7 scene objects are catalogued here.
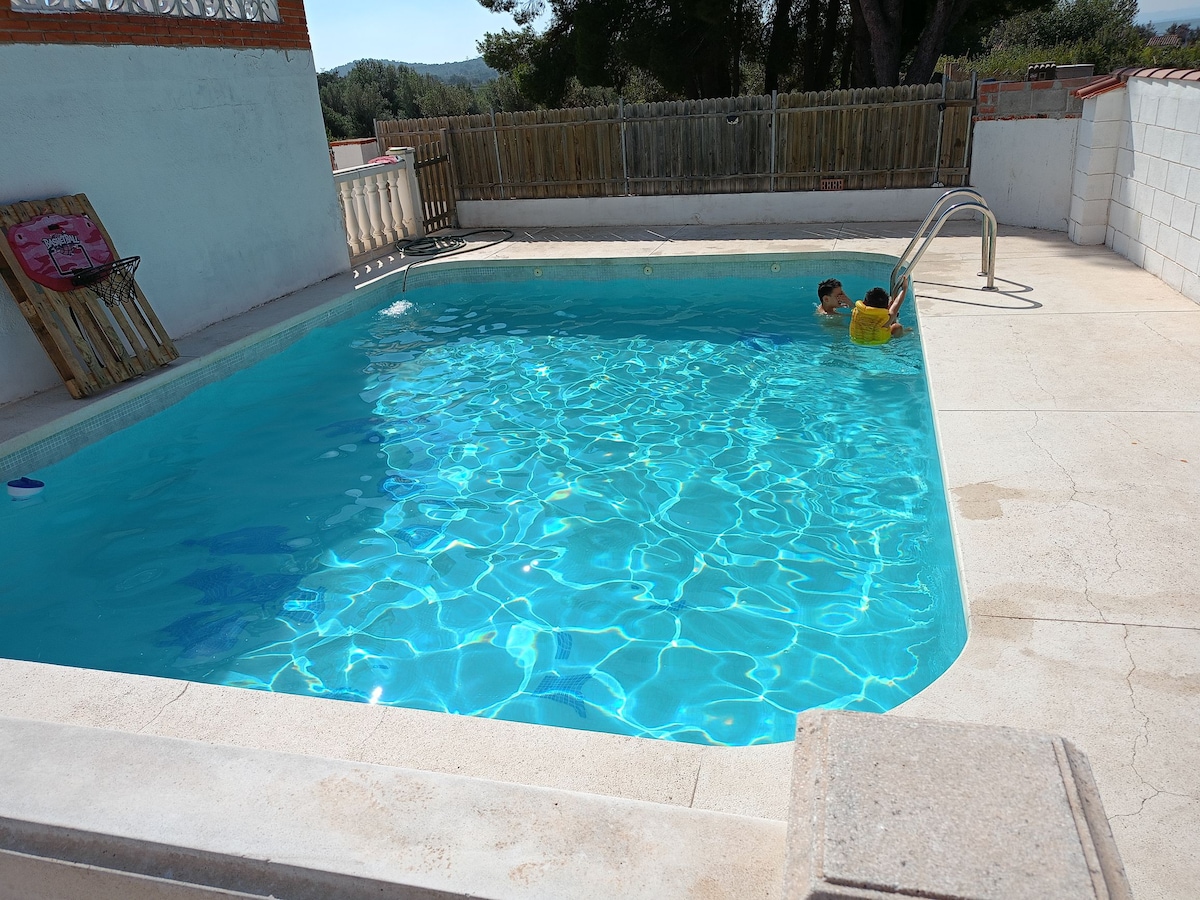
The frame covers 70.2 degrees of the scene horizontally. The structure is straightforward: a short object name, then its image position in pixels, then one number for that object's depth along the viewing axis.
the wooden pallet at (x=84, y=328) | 6.57
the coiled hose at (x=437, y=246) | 11.48
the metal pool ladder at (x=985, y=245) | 7.07
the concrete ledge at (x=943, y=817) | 1.33
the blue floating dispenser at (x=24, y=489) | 5.75
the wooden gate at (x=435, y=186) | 12.75
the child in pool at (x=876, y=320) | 7.30
